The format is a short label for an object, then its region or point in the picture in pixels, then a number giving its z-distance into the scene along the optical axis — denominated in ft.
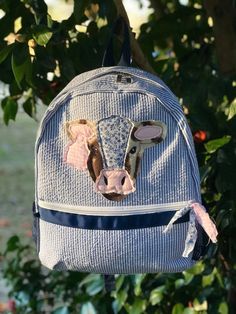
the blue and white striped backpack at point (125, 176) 5.70
